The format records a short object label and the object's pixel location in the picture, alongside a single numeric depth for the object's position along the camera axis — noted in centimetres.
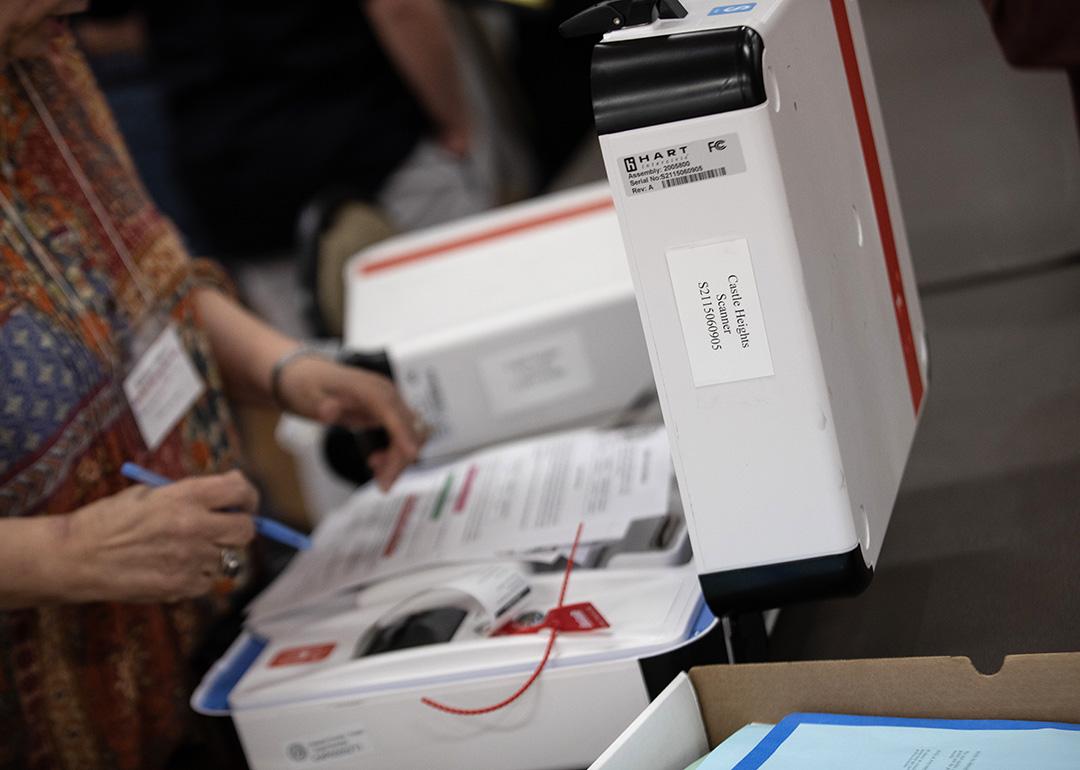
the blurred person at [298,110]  510
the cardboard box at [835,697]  204
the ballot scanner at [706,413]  204
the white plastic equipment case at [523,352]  288
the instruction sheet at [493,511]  247
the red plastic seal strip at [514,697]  224
